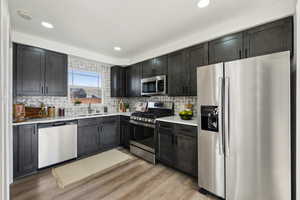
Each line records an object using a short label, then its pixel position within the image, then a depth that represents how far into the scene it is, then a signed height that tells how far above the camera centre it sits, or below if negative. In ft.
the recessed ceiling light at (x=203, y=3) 5.69 +4.29
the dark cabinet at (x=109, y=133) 11.20 -2.99
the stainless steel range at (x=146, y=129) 9.26 -2.26
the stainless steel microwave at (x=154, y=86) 10.08 +1.14
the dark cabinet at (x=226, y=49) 6.61 +2.73
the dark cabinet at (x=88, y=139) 9.90 -3.17
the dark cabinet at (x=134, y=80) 12.35 +1.94
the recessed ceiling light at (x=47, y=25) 7.37 +4.32
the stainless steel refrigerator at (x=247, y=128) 4.42 -1.12
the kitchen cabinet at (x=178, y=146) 7.15 -2.84
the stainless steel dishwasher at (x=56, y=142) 8.14 -2.87
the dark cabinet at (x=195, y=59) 7.92 +2.52
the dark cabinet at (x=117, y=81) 13.62 +1.94
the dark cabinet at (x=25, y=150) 7.26 -2.91
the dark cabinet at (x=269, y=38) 5.40 +2.73
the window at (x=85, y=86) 11.49 +1.25
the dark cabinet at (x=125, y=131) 11.59 -2.89
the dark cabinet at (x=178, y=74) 8.91 +1.82
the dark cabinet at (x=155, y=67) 10.21 +2.72
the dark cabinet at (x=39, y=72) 8.21 +1.92
